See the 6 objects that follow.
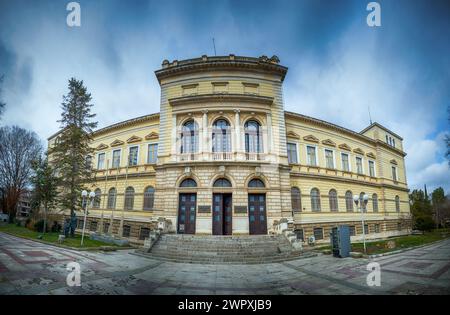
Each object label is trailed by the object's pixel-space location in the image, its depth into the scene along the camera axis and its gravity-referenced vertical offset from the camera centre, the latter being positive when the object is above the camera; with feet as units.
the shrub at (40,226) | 60.64 -7.78
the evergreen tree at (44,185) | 53.62 +3.99
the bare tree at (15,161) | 75.33 +15.63
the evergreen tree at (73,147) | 52.75 +14.26
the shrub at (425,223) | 78.69 -8.03
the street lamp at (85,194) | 44.14 +1.29
